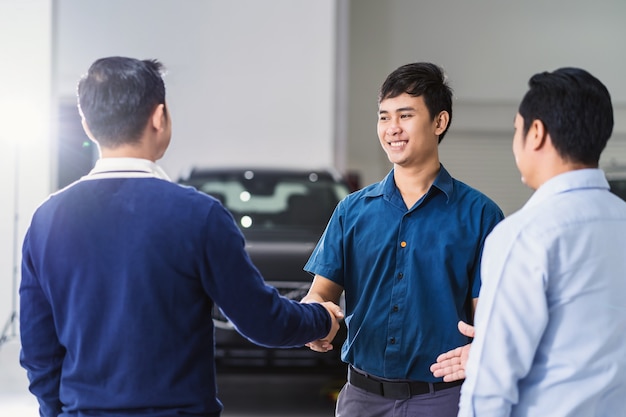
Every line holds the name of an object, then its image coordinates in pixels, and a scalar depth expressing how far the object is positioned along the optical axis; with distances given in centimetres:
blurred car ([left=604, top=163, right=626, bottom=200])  661
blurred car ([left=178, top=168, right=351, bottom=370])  479
